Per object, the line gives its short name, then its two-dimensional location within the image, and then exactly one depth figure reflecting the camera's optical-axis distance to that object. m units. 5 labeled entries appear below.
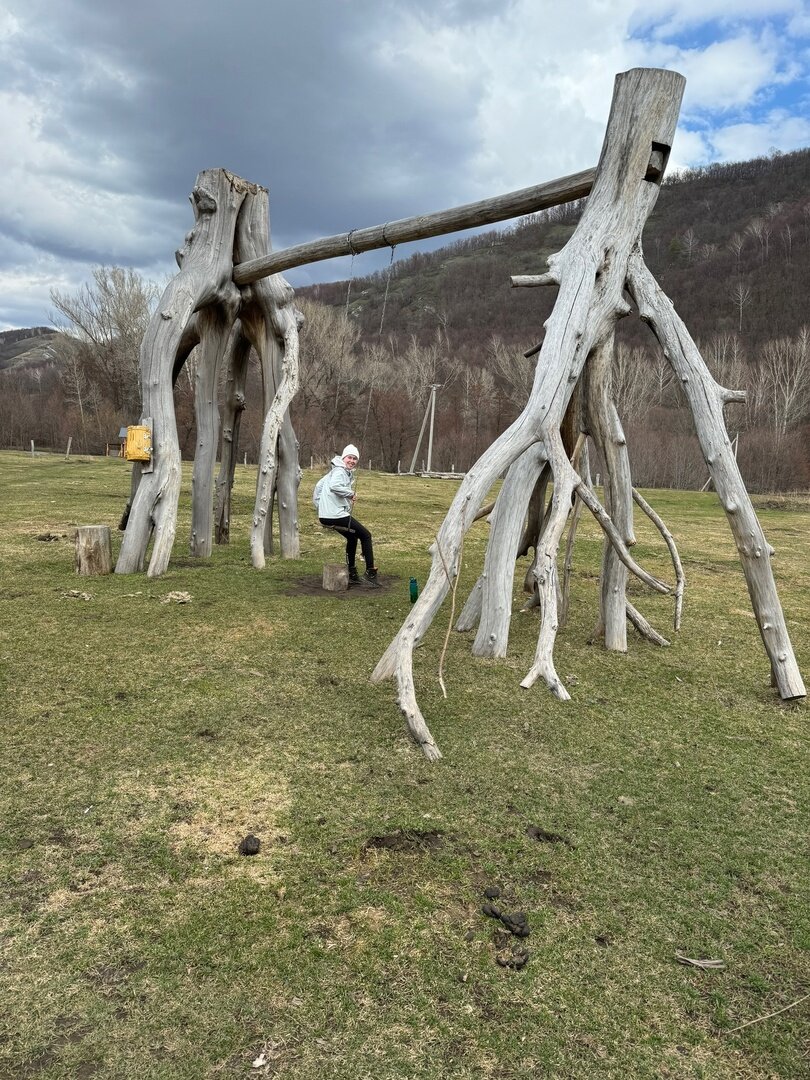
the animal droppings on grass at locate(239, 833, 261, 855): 2.90
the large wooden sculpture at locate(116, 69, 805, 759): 4.62
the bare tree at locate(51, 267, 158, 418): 46.03
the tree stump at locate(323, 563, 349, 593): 7.64
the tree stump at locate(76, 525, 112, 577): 7.55
